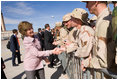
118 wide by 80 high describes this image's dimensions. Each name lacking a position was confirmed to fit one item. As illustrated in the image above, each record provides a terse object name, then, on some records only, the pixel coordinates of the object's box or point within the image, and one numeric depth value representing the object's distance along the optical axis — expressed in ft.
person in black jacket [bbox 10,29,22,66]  16.91
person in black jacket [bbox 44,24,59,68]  16.05
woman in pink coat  7.14
